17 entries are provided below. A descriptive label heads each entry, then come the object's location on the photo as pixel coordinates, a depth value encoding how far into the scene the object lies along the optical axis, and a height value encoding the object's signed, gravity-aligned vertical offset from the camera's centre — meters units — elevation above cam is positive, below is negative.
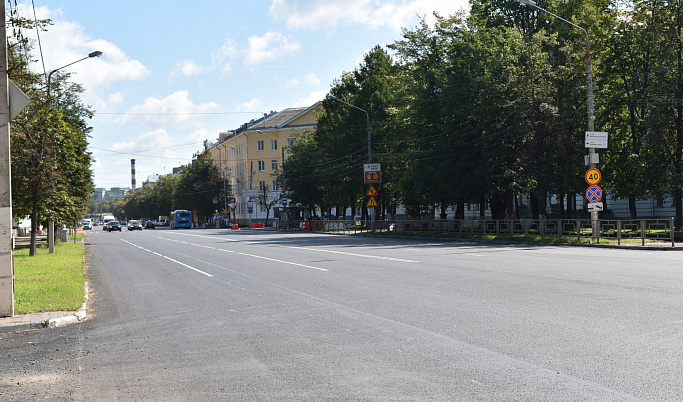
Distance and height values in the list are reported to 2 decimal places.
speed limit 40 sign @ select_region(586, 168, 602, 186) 26.95 +1.45
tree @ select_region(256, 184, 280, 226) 87.13 +2.59
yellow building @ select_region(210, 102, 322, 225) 102.62 +10.34
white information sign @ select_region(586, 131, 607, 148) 26.47 +2.95
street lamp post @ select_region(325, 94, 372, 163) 49.59 +5.19
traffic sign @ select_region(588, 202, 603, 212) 27.02 +0.19
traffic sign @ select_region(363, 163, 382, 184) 48.00 +3.12
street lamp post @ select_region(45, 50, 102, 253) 30.84 -0.38
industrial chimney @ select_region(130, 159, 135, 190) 198.25 +15.40
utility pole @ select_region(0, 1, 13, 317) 10.18 +0.29
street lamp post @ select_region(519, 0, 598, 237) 27.48 +4.32
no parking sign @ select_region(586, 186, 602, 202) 27.02 +0.74
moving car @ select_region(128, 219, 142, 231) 100.31 -0.98
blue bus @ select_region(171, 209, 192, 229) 105.69 -0.17
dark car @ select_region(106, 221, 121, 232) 93.19 -0.98
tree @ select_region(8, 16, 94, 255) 23.02 +2.73
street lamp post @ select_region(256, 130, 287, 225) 71.94 +3.60
